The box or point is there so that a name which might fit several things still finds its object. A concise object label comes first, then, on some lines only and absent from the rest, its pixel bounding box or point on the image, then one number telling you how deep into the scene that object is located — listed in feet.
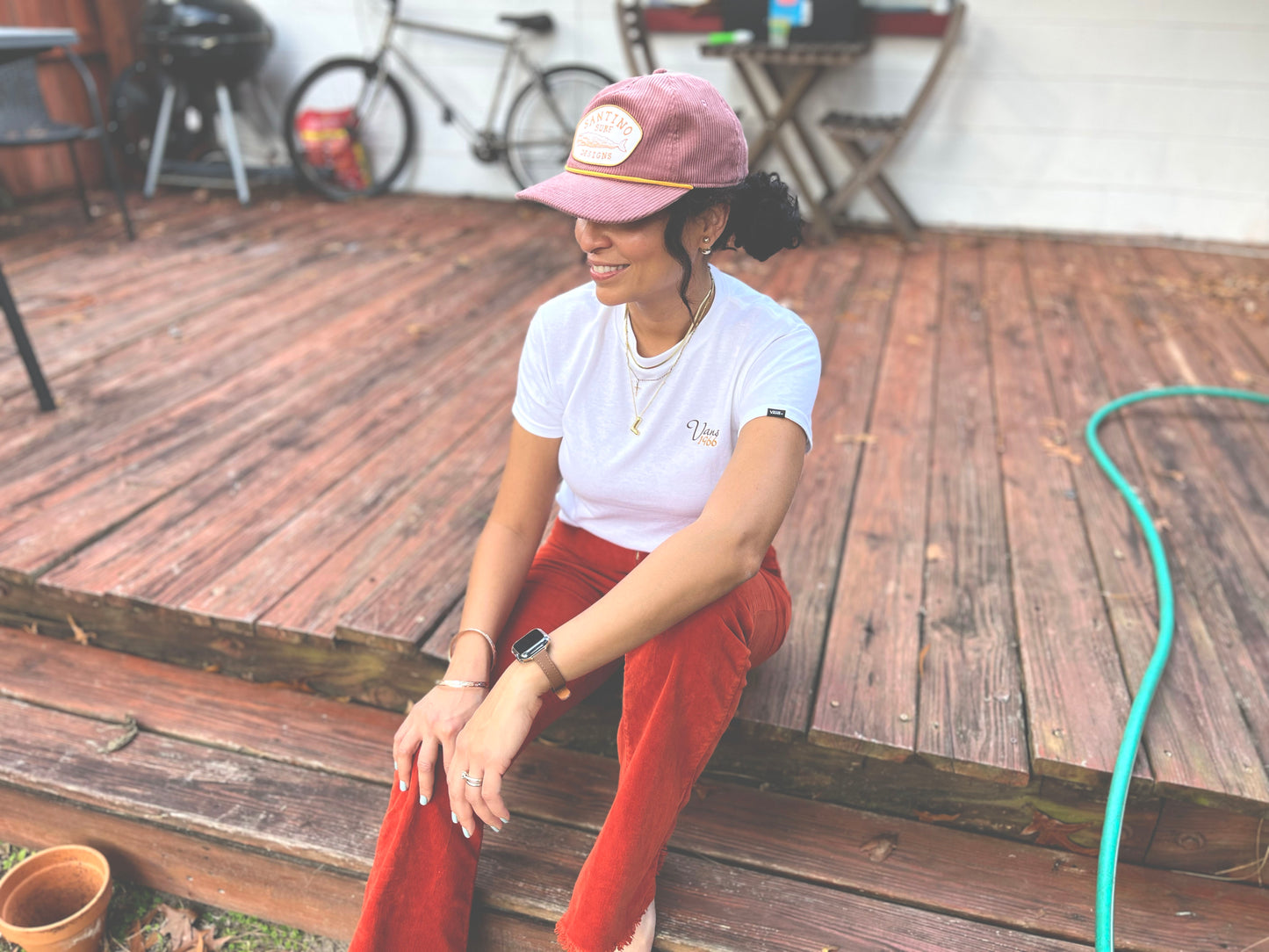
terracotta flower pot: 4.59
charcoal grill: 14.94
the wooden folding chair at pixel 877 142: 13.60
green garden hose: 4.15
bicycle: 16.14
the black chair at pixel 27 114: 11.67
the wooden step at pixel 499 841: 4.41
